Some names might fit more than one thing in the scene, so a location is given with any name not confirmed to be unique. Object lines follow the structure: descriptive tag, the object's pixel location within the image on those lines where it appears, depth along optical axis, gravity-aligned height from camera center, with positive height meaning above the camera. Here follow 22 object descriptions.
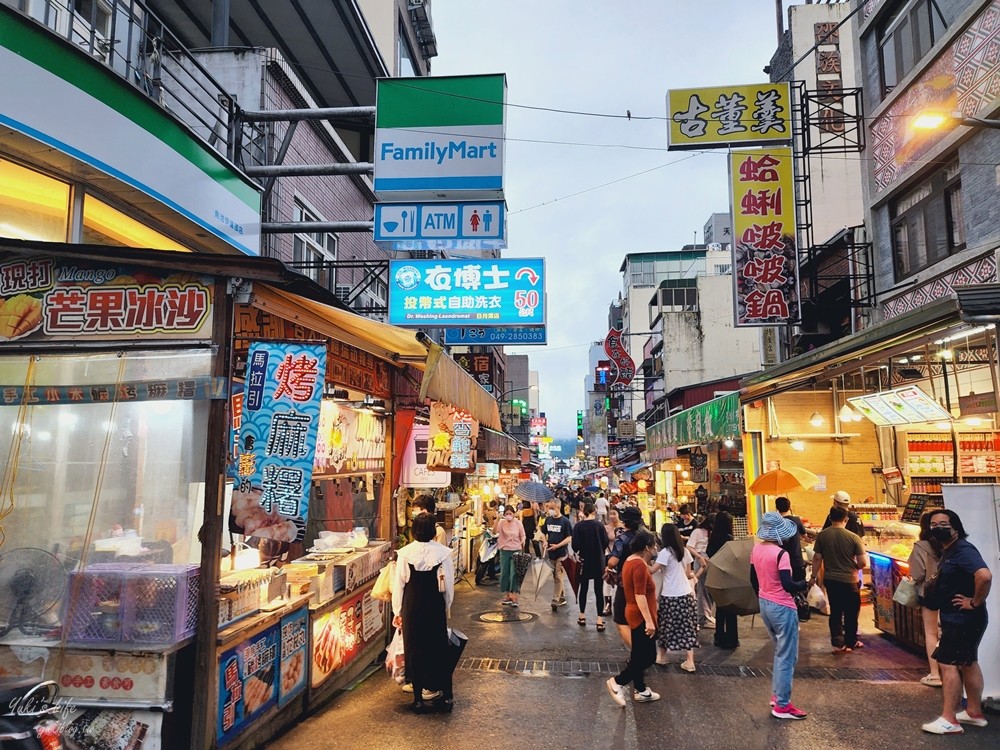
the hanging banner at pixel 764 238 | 14.13 +4.64
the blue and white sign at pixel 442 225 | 9.91 +3.47
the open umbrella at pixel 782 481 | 12.41 -0.46
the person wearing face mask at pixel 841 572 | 8.73 -1.52
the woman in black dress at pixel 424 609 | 6.54 -1.52
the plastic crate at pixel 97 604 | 4.85 -1.09
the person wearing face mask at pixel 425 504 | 8.67 -0.63
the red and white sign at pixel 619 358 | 34.78 +5.19
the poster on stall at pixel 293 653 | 5.98 -1.82
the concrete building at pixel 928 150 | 11.26 +5.89
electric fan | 4.95 -0.99
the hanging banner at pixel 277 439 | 5.18 +0.13
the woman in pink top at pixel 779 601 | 6.38 -1.43
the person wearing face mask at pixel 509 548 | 12.47 -1.75
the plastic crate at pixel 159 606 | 4.82 -1.10
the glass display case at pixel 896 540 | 9.54 -1.29
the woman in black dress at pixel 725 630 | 9.20 -2.42
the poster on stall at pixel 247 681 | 5.05 -1.82
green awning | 14.29 +0.82
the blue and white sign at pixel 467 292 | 10.90 +2.73
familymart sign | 9.84 +4.76
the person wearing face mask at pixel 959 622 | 5.84 -1.47
